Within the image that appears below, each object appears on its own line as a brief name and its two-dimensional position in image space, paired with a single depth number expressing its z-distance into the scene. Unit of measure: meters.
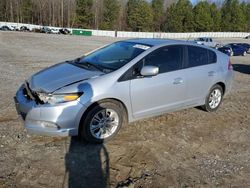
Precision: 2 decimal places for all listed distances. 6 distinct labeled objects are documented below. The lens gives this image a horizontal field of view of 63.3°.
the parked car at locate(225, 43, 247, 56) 18.26
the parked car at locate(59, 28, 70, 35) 44.92
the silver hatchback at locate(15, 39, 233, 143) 2.96
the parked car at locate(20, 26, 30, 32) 46.60
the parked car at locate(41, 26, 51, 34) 44.87
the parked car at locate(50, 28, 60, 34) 45.40
